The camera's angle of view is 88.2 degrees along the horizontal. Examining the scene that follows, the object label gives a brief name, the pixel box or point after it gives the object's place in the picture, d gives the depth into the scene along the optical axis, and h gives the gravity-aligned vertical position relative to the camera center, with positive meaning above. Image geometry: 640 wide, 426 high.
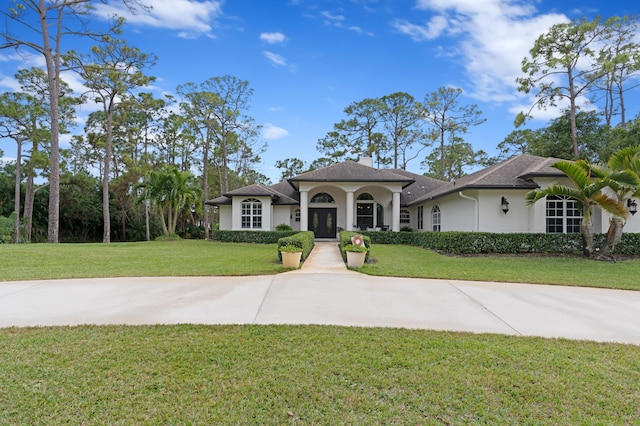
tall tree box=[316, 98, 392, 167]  35.09 +9.79
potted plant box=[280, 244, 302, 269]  9.59 -0.98
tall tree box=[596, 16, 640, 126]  20.54 +11.32
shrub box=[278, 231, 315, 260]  10.14 -0.61
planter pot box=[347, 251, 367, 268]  9.75 -1.05
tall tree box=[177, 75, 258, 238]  28.94 +10.54
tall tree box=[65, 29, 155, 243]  23.45 +10.92
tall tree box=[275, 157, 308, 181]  42.16 +7.38
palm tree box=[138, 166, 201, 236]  21.16 +2.19
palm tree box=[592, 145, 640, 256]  11.11 +1.56
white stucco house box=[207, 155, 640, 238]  14.66 +1.15
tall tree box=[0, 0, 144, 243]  18.97 +11.42
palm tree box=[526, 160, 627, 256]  11.29 +1.06
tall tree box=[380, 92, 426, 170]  34.03 +10.91
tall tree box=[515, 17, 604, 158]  21.33 +10.77
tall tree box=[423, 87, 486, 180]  32.44 +11.12
